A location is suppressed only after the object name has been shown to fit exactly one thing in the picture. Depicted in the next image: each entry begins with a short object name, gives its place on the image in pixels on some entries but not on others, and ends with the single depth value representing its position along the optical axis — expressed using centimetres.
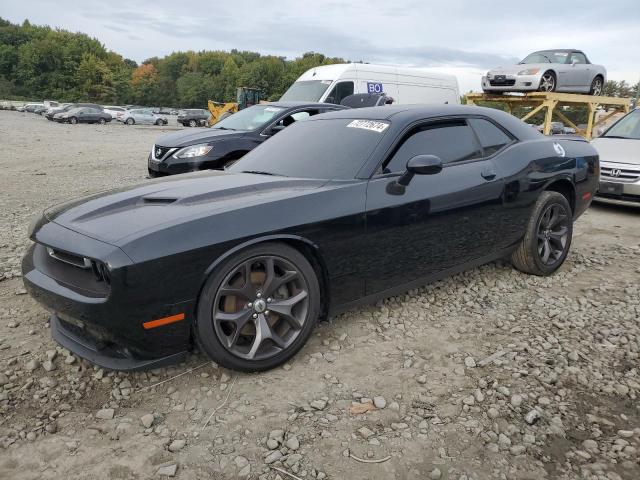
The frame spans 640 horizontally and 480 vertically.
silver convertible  1237
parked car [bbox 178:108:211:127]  4119
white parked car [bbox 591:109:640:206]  662
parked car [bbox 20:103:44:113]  5197
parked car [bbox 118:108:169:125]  4044
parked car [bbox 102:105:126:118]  4327
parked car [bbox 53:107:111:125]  3575
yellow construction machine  2801
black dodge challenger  229
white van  1244
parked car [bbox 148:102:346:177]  670
